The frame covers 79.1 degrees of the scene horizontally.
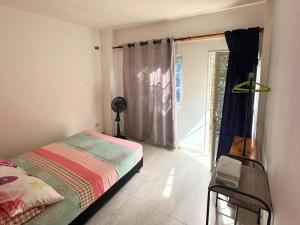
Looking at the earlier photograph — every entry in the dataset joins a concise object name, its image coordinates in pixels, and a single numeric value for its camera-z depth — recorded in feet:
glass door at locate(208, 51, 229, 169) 8.48
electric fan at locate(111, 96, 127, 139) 12.51
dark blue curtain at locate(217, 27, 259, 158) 8.05
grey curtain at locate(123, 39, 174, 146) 11.01
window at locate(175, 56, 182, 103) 10.93
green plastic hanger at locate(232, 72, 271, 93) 5.94
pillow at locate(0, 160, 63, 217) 4.53
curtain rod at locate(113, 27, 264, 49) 9.09
